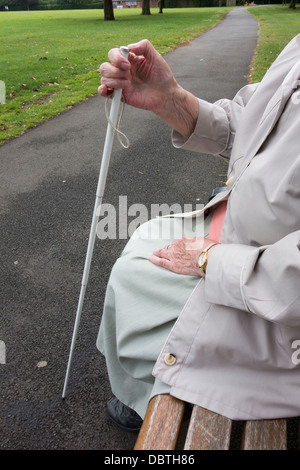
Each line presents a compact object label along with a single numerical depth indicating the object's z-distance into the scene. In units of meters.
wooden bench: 1.12
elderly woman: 1.18
